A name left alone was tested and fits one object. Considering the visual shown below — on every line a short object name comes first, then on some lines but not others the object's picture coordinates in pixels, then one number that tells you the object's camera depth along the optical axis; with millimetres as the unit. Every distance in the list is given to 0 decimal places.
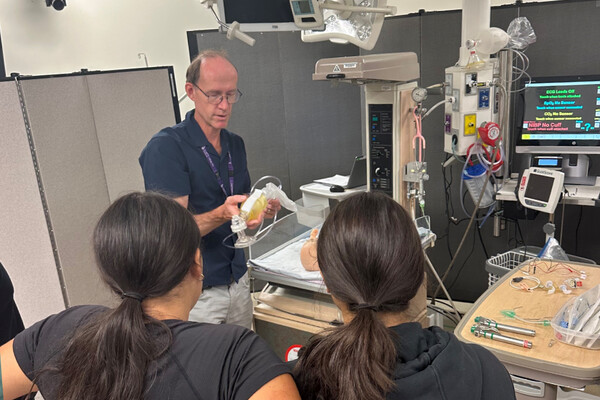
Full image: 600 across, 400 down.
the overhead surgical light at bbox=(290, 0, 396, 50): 1950
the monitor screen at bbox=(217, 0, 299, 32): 1964
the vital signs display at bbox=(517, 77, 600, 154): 2773
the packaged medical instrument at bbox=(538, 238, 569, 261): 2195
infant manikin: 2070
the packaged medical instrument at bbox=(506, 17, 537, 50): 2848
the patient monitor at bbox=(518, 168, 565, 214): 2453
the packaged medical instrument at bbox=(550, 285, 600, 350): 1521
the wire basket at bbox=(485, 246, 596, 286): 2707
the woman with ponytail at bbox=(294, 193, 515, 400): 927
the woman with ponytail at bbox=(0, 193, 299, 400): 917
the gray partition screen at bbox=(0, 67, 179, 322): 2385
